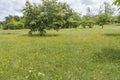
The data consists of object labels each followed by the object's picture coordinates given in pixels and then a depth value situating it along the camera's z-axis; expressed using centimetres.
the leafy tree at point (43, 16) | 1244
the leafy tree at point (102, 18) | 2385
